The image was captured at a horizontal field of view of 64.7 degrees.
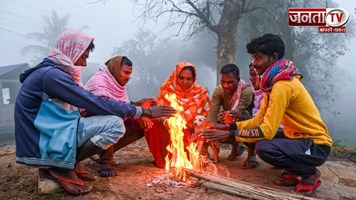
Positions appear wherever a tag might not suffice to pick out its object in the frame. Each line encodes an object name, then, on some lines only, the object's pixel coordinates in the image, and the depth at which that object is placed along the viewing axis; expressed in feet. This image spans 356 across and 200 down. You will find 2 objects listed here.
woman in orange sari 14.97
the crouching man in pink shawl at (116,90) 12.35
